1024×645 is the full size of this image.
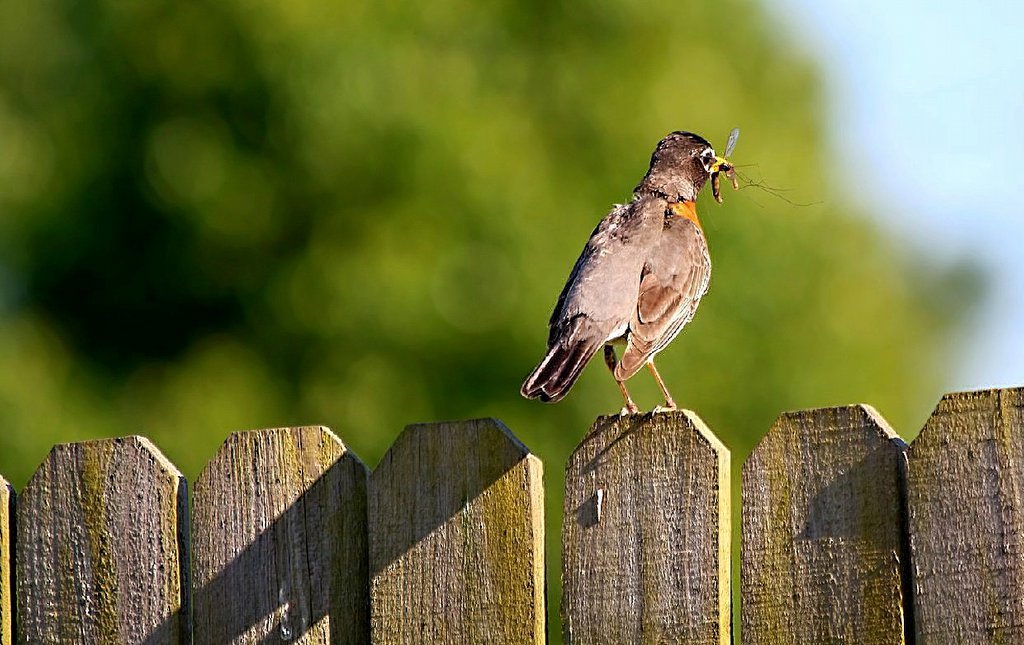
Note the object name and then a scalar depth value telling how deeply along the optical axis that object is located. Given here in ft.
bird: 31.07
